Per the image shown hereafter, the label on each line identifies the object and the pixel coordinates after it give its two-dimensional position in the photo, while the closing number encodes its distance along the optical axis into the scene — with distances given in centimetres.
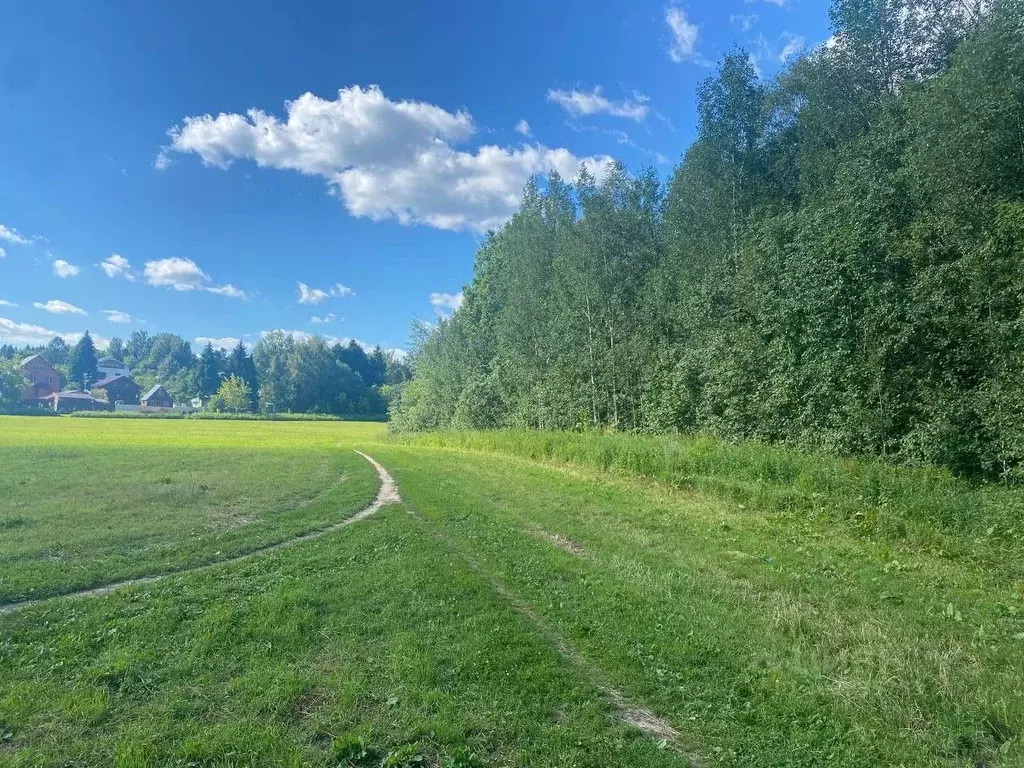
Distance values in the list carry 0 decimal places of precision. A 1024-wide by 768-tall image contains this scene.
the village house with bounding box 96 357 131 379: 15188
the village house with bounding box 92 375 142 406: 13775
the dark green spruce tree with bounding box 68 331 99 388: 14175
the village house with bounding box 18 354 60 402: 11000
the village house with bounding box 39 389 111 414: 11706
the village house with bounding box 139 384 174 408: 14377
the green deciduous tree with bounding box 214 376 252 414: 13675
